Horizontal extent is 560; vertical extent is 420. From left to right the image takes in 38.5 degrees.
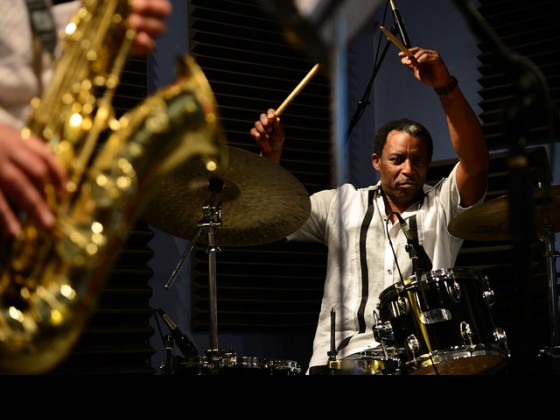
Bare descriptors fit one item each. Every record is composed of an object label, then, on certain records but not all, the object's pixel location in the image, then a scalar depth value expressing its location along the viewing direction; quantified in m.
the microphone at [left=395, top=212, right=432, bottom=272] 3.11
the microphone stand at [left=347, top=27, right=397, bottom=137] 4.11
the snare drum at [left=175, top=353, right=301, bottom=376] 3.03
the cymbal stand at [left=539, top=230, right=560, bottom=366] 3.50
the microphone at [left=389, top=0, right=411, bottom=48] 3.59
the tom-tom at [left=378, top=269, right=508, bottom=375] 2.99
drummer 3.63
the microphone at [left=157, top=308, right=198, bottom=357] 3.29
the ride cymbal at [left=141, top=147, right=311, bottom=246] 3.14
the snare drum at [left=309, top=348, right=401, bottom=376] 2.96
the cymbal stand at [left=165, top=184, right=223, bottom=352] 3.26
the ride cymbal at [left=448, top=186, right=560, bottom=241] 3.23
